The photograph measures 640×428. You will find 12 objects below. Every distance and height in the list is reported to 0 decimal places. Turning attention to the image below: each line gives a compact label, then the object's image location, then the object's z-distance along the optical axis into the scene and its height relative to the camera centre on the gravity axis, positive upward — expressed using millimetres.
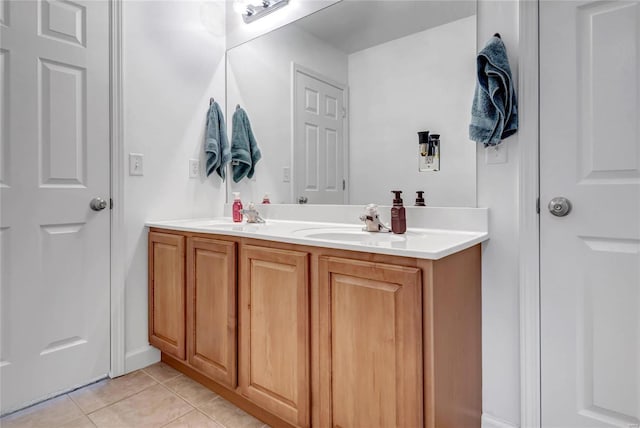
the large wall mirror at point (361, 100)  1485 +564
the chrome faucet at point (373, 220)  1526 -34
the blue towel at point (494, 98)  1267 +411
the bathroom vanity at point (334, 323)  1011 -383
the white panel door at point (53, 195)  1580 +80
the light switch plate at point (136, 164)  1930 +266
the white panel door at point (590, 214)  1142 -7
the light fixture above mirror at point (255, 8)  2094 +1237
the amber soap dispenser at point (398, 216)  1456 -16
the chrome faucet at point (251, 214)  2018 -10
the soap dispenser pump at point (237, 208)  2154 +23
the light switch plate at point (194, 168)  2197 +275
